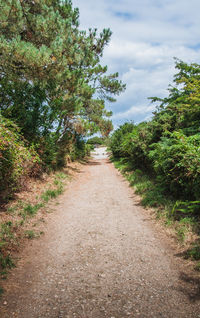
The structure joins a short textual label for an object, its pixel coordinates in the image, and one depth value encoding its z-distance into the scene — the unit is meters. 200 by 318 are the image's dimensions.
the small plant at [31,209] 5.29
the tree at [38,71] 6.84
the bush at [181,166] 4.49
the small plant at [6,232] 3.87
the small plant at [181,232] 3.77
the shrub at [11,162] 5.04
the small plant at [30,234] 4.28
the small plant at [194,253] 3.20
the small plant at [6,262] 3.17
